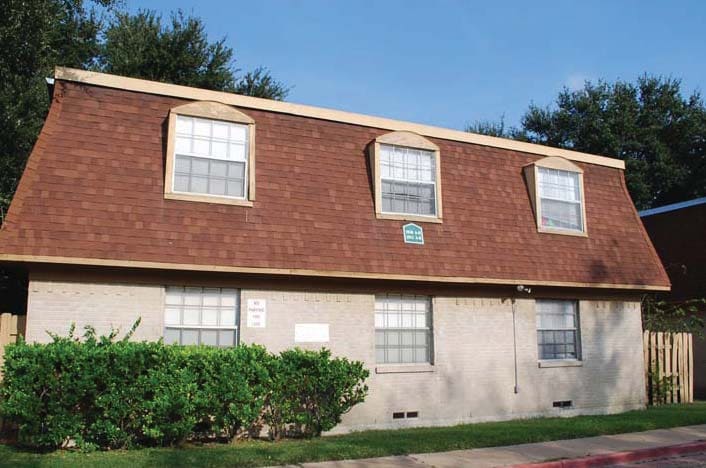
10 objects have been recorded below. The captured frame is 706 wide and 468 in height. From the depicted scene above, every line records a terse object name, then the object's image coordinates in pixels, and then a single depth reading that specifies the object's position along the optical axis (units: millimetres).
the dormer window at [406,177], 14086
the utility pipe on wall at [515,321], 14609
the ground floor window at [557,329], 15336
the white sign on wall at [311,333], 12578
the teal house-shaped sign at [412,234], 13775
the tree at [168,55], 24047
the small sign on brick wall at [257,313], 12234
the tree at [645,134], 35031
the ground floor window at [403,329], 13539
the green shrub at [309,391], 11133
